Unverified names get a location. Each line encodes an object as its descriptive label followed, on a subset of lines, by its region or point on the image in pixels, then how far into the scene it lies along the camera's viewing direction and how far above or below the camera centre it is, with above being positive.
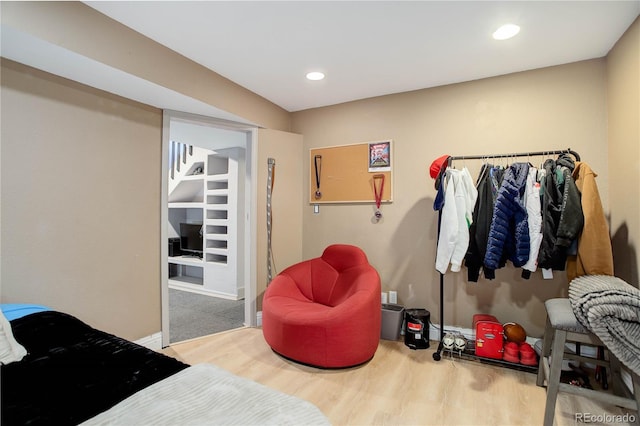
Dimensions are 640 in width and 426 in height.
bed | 0.88 -0.58
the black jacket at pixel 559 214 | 1.98 +0.01
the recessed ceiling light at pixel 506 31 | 1.99 +1.25
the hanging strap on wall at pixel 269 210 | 3.35 +0.07
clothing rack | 2.30 +0.47
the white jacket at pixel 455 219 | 2.38 -0.03
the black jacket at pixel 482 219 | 2.32 -0.03
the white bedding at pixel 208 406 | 0.87 -0.59
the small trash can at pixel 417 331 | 2.70 -1.04
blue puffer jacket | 2.17 -0.09
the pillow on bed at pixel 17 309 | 1.58 -0.51
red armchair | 2.27 -0.81
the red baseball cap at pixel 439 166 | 2.52 +0.43
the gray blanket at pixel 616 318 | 1.43 -0.51
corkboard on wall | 3.21 +0.48
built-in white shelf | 4.40 -0.03
